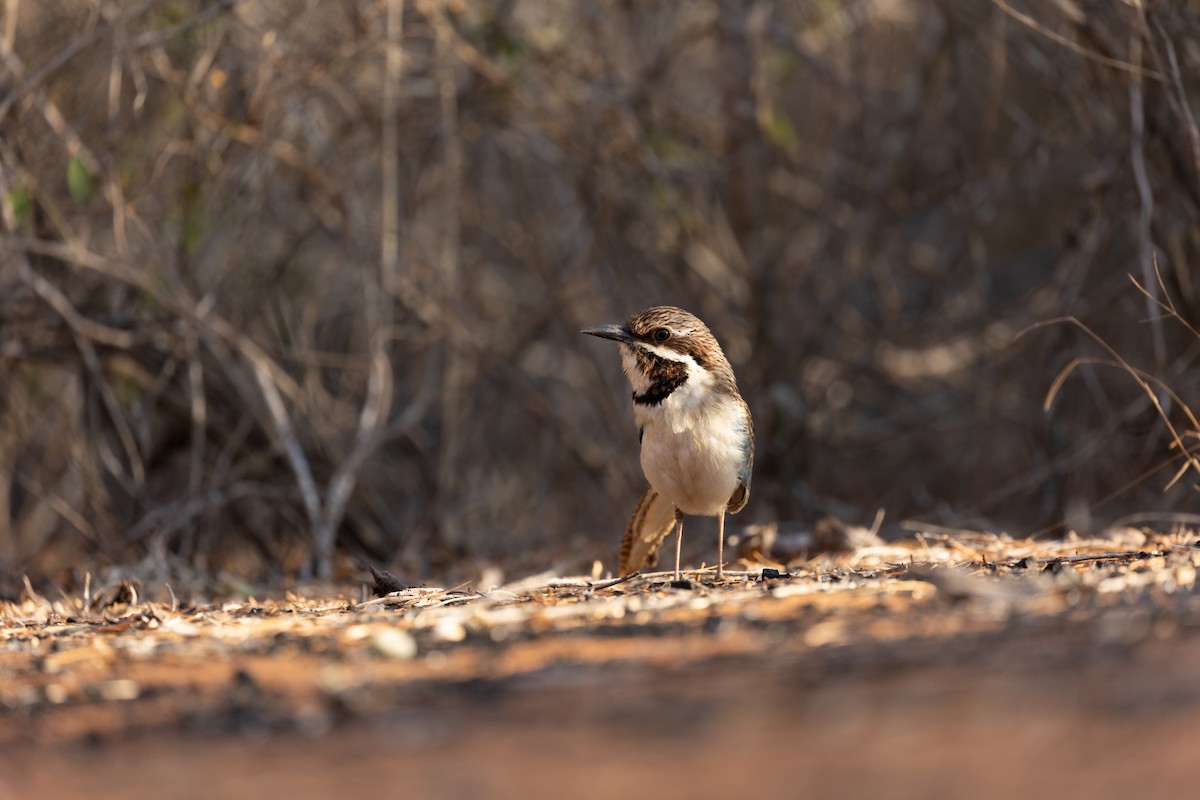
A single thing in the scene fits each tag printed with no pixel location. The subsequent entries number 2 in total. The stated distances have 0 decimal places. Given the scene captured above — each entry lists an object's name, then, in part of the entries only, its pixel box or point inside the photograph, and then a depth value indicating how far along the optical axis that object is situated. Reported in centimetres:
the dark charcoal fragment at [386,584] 999
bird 1069
